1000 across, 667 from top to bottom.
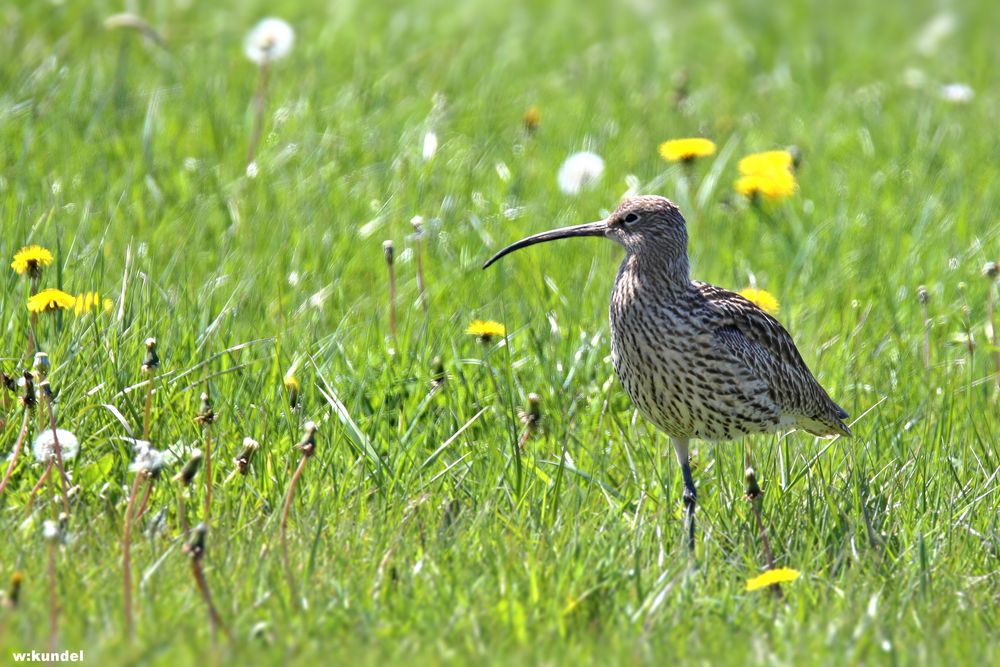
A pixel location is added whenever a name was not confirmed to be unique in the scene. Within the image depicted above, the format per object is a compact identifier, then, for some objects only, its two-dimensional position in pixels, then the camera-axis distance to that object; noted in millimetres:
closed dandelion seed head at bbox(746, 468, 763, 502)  8195
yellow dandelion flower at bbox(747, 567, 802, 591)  7457
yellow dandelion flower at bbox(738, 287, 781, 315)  11562
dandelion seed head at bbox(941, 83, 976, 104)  17719
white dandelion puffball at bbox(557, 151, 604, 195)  14211
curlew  9500
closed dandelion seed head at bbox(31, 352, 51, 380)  8016
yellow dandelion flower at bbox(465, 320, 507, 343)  10289
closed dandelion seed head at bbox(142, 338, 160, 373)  8453
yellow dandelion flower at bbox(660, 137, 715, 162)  12852
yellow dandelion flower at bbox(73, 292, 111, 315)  9672
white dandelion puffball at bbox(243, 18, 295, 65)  15338
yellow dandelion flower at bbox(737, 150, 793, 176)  13258
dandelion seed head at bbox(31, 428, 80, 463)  8234
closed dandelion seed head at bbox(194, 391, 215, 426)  8352
